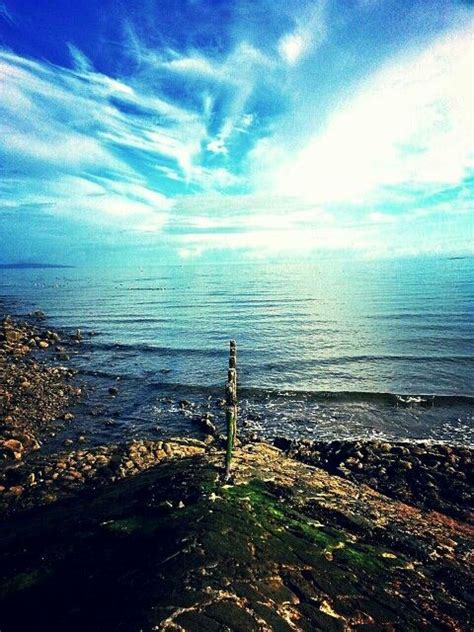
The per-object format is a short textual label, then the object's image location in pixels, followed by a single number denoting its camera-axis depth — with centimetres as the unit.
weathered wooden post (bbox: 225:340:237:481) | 898
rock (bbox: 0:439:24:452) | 1263
